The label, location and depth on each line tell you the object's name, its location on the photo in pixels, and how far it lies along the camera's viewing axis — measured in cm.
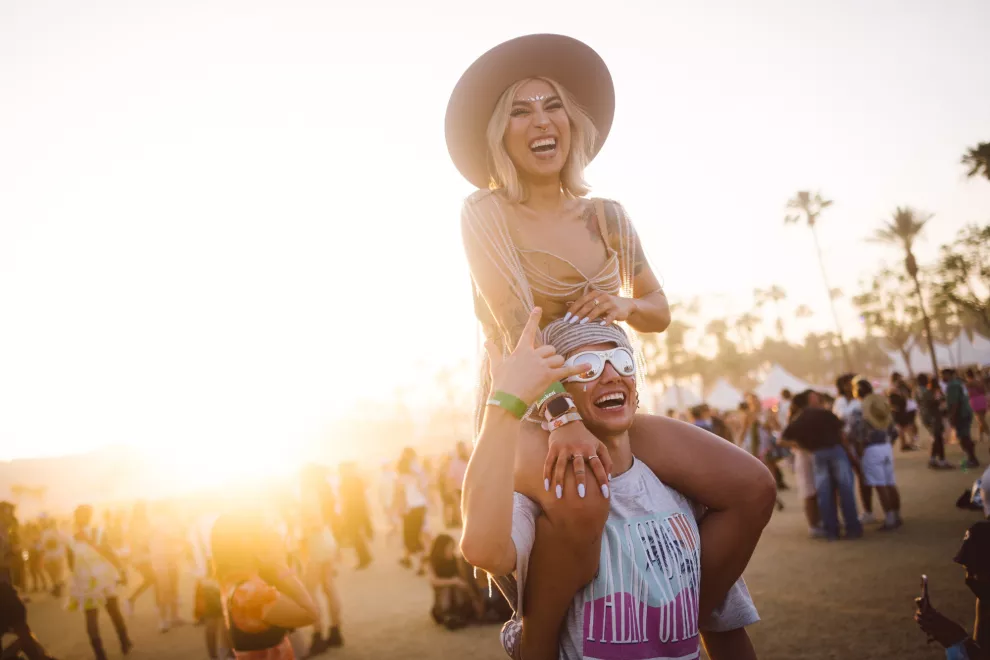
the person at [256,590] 386
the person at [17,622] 704
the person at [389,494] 1669
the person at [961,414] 1415
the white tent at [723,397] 4269
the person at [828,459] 955
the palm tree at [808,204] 5244
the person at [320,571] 824
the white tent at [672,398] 4554
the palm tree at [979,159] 2962
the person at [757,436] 1314
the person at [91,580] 937
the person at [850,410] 1058
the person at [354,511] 1453
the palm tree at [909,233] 4197
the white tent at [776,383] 4175
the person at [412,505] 1244
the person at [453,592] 858
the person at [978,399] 1822
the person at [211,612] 771
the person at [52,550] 1789
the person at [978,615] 324
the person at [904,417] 1783
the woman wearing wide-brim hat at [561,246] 196
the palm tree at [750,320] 8475
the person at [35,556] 1838
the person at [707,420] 1381
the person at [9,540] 988
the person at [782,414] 1835
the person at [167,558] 1120
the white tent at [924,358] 5282
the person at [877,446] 984
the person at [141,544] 1192
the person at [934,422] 1466
